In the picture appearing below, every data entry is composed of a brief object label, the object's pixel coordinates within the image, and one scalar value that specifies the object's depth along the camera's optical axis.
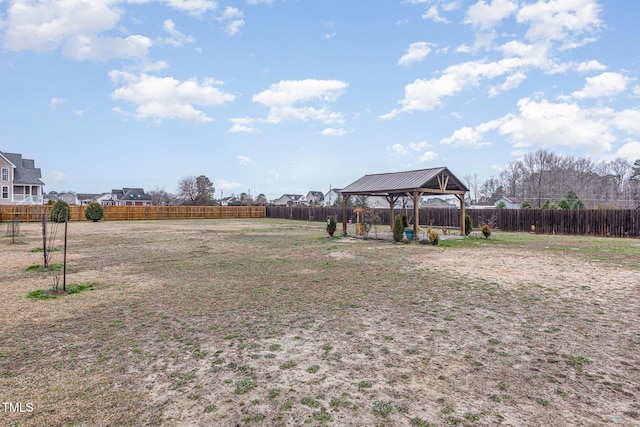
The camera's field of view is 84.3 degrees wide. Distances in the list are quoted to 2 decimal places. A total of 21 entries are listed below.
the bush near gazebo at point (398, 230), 14.93
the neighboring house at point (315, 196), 76.00
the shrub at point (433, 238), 14.11
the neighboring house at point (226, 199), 83.14
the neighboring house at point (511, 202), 49.75
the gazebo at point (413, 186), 15.66
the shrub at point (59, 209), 25.78
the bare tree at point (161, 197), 67.93
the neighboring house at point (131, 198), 65.44
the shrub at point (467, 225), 17.06
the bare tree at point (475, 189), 61.50
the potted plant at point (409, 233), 15.69
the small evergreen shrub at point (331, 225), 17.11
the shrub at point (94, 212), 33.16
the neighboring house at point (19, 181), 34.06
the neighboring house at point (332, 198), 64.62
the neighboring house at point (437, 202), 60.39
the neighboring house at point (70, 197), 80.31
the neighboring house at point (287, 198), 82.36
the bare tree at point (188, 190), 55.19
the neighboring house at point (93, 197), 73.62
